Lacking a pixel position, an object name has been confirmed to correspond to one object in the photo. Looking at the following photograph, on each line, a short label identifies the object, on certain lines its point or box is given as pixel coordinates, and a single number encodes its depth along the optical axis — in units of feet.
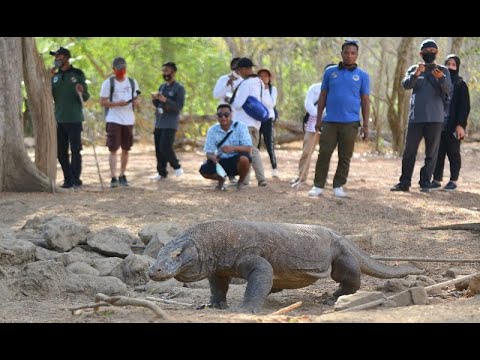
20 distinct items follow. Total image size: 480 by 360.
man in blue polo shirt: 38.09
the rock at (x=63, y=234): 26.40
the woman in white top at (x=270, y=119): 46.44
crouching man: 41.24
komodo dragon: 18.12
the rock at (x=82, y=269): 23.48
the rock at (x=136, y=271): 23.08
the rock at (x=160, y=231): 27.07
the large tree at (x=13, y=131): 40.70
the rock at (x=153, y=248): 25.75
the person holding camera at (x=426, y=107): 40.78
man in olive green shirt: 43.57
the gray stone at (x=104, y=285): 21.67
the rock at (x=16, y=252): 23.67
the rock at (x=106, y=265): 24.17
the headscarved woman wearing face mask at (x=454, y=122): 43.50
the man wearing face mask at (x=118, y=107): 44.02
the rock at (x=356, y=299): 17.49
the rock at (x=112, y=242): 26.50
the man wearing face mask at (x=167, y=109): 46.63
